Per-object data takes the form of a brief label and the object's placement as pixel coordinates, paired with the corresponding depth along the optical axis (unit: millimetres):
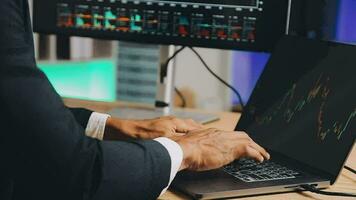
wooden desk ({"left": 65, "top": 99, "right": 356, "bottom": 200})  1264
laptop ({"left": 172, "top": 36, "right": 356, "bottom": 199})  1297
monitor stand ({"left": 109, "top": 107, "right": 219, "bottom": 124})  1835
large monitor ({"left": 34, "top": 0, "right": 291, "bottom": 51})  1735
